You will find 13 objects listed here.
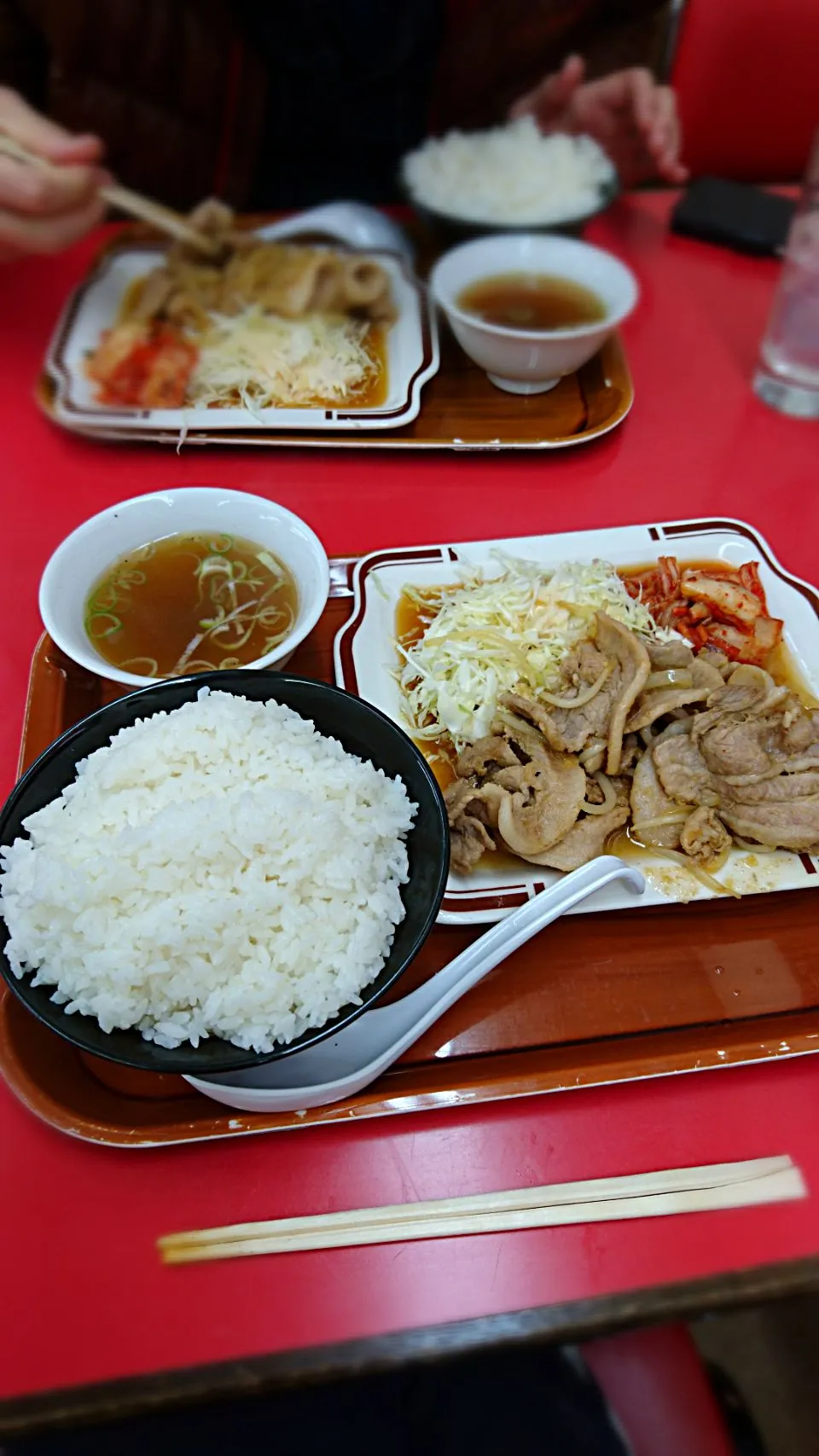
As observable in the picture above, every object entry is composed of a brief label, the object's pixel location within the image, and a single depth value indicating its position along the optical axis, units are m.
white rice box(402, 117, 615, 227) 0.82
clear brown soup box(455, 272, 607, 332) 0.74
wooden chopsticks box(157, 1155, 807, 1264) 0.46
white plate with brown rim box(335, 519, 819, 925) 0.53
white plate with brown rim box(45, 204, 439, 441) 0.69
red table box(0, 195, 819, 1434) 0.44
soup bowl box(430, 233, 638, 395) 0.68
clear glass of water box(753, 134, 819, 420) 0.68
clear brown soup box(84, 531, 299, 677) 0.59
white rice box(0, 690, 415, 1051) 0.46
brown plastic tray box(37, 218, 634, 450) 0.69
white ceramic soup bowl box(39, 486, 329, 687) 0.56
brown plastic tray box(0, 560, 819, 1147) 0.48
